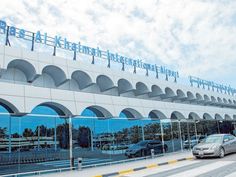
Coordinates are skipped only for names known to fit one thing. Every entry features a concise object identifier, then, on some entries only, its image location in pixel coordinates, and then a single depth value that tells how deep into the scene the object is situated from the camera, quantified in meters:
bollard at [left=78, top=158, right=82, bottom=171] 13.89
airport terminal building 14.38
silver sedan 16.11
